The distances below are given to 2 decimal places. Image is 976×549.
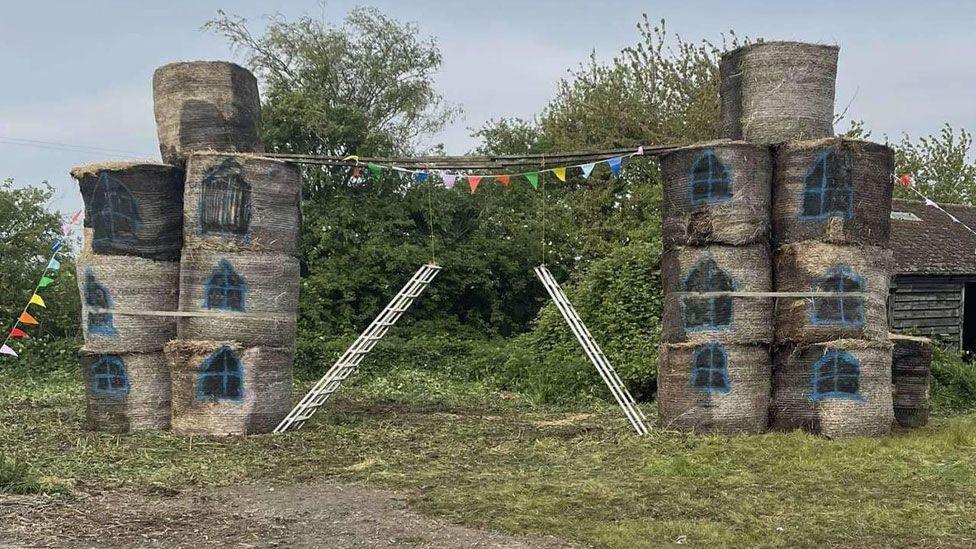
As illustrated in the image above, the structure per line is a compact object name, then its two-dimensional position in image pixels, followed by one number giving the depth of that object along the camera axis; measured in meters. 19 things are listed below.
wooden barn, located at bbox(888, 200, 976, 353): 18.95
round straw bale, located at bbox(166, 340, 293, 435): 10.49
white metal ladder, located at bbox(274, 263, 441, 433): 11.22
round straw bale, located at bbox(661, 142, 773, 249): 10.18
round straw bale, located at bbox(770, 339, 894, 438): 9.88
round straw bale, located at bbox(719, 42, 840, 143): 10.50
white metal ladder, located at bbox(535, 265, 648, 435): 10.54
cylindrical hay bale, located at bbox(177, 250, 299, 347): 10.60
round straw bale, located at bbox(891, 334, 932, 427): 10.88
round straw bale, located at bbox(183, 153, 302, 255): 10.71
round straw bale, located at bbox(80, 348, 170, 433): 10.85
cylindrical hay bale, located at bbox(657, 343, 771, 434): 9.99
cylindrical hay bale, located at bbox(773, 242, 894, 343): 10.05
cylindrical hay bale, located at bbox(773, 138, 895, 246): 10.15
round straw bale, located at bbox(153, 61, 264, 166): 11.19
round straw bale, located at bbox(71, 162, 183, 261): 10.93
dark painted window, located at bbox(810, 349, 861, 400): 9.91
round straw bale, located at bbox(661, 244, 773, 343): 10.09
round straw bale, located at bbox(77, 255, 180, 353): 10.84
